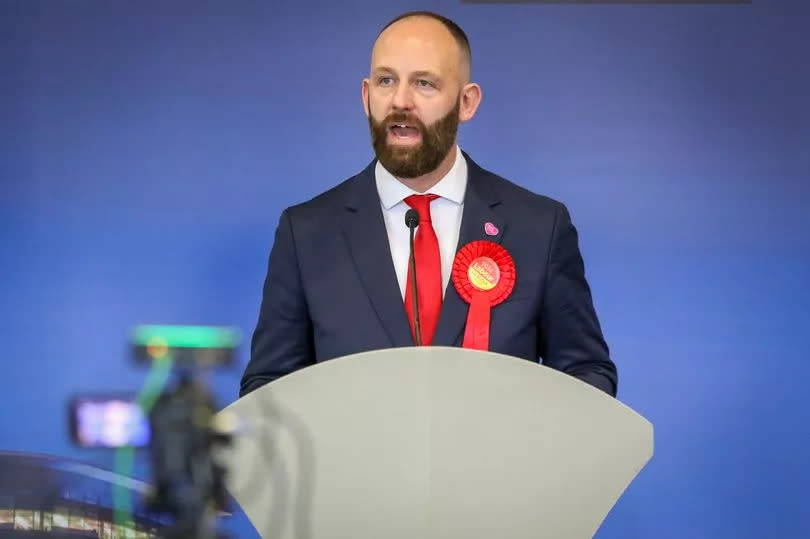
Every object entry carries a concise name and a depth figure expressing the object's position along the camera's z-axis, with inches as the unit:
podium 267.5
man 290.9
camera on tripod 244.6
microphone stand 285.4
